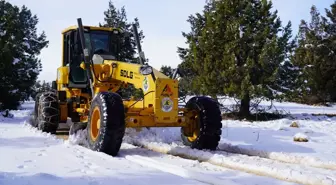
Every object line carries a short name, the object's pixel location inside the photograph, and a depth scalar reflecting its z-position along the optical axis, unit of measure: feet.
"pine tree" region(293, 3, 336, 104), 97.50
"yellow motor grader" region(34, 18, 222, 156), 22.17
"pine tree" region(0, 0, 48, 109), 59.26
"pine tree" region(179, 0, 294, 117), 52.26
